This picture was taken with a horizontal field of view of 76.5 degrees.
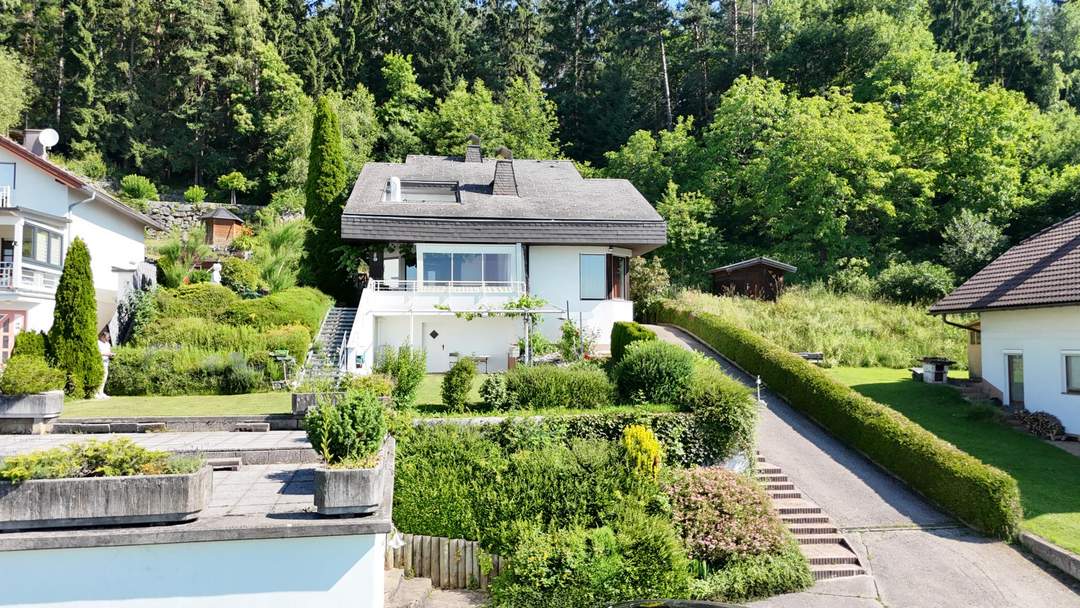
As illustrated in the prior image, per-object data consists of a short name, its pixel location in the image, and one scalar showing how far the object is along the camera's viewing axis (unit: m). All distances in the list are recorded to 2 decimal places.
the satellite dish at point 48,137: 26.47
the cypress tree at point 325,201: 28.56
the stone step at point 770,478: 13.71
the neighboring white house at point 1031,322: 17.31
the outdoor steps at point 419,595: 9.77
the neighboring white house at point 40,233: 22.44
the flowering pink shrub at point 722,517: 11.33
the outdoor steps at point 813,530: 11.49
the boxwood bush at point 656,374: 14.33
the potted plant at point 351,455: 7.32
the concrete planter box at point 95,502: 6.80
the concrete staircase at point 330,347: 18.77
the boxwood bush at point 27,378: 13.48
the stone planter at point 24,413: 13.49
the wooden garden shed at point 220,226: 38.09
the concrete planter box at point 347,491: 7.28
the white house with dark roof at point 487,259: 23.48
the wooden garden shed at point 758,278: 32.06
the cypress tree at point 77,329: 16.83
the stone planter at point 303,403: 14.07
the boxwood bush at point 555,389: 14.38
